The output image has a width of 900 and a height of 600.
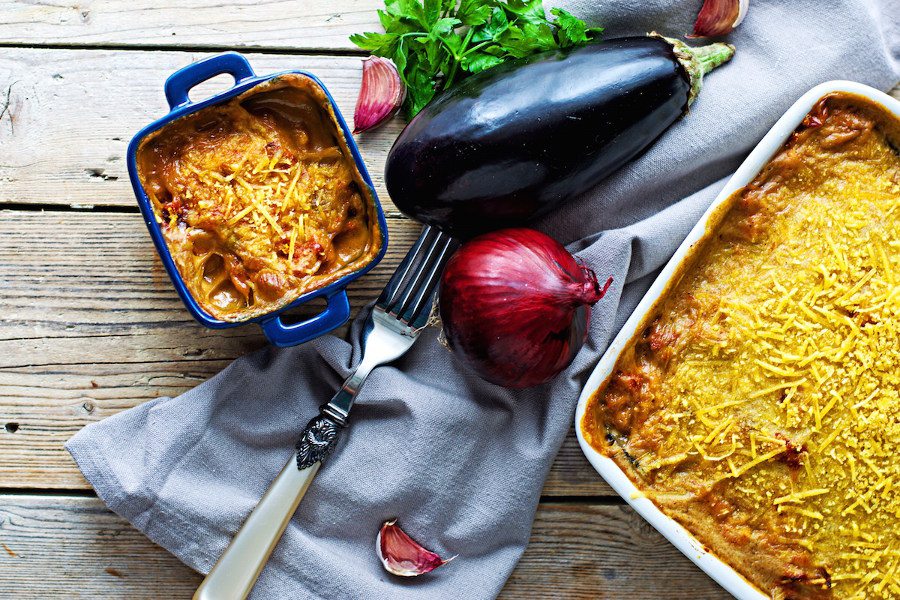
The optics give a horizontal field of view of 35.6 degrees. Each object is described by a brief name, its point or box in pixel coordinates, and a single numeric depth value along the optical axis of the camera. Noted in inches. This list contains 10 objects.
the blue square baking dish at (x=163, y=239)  25.3
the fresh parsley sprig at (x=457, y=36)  26.8
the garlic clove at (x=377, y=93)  27.4
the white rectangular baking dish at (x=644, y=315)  26.1
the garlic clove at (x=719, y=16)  27.1
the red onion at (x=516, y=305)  25.4
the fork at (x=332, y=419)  26.3
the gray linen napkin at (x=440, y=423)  27.0
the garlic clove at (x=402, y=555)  27.2
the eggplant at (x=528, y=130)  25.9
